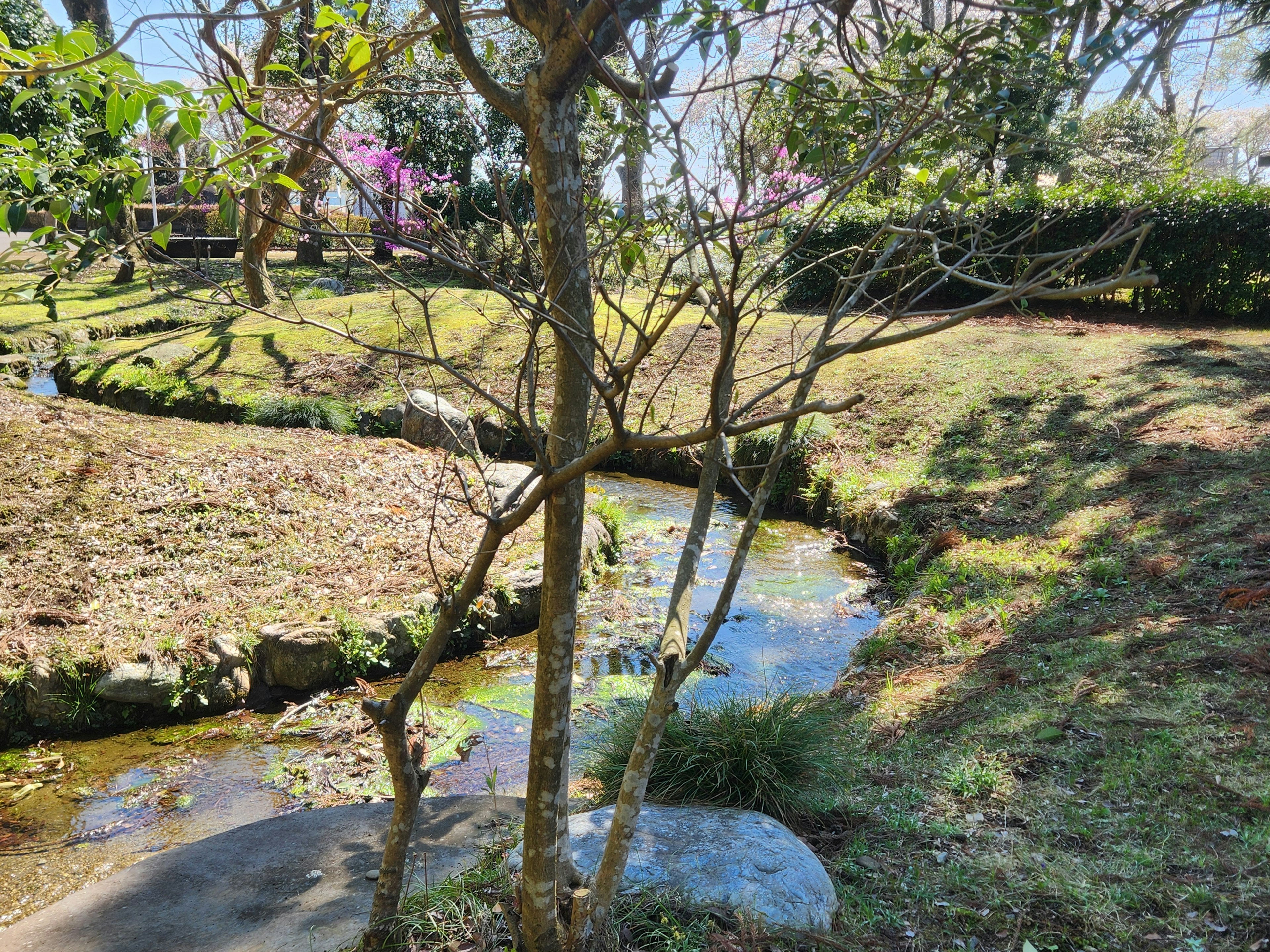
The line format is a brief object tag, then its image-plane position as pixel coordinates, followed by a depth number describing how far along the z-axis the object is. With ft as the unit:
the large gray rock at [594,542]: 23.88
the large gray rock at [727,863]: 9.20
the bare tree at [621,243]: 5.58
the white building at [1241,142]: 73.46
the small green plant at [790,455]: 30.63
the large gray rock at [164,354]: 38.91
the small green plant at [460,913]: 8.30
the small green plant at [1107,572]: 18.16
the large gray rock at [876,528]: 25.44
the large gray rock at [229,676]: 16.98
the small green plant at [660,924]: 8.45
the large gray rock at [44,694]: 15.75
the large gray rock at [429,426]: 30.35
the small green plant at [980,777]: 12.26
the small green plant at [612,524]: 25.62
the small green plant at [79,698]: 15.92
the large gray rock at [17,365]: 38.60
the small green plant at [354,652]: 18.19
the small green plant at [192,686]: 16.56
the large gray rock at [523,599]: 21.02
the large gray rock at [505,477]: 25.04
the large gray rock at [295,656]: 17.72
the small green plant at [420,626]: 18.99
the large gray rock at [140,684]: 16.16
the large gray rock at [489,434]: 33.86
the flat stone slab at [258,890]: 8.98
